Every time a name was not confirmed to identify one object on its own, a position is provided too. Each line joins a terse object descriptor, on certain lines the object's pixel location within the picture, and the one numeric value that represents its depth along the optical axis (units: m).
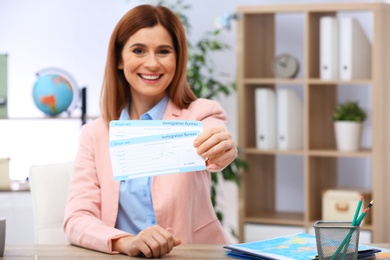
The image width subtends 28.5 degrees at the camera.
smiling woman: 2.33
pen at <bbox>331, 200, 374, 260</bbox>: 1.69
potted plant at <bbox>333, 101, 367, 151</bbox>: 4.56
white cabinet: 4.27
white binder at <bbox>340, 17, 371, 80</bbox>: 4.49
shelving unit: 4.49
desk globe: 4.44
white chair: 2.45
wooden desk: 2.01
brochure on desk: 1.88
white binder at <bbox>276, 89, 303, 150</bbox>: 4.68
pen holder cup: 1.69
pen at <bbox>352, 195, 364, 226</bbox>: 1.68
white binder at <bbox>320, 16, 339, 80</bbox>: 4.53
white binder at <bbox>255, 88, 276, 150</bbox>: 4.71
